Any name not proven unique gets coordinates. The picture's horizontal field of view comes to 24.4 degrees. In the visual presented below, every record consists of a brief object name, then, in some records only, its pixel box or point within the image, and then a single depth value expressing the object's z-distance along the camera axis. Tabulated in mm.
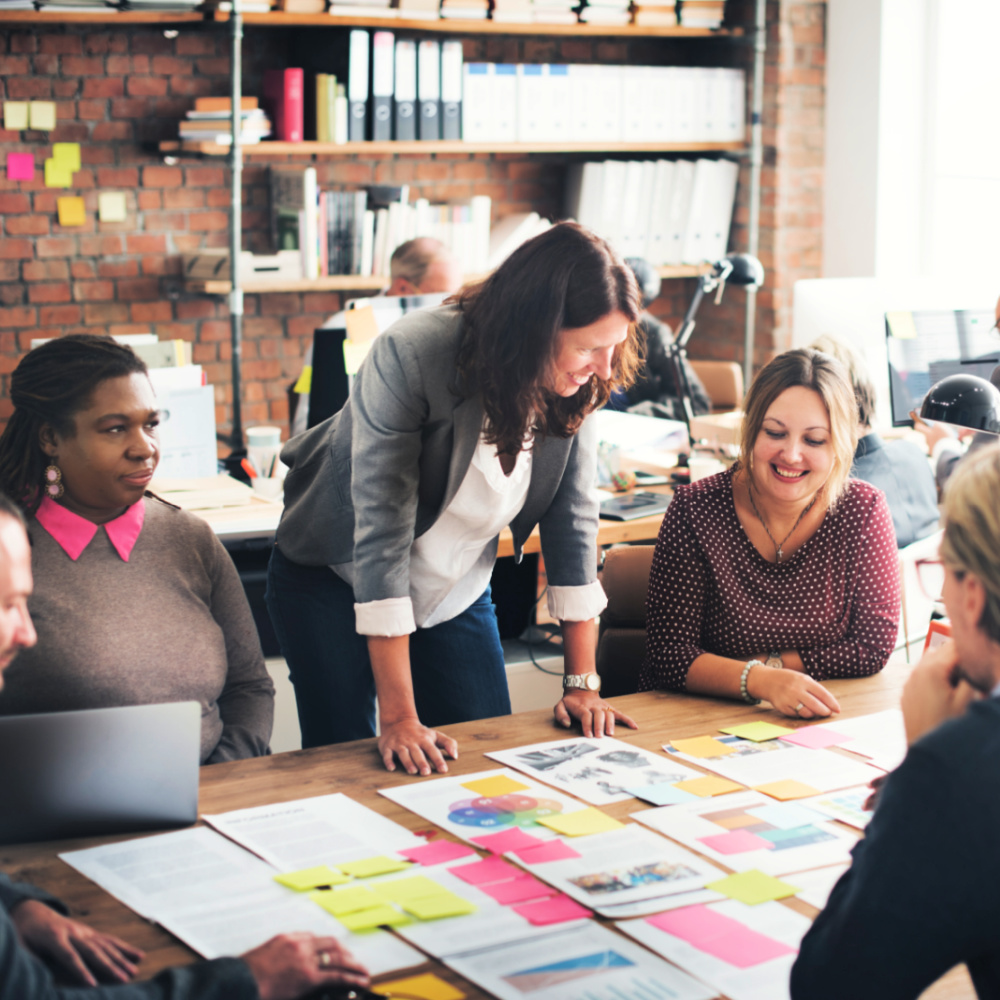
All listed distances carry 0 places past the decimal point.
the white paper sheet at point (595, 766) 3675
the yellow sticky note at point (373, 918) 2870
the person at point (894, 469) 5653
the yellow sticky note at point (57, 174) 7018
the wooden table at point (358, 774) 2860
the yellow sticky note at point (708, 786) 3652
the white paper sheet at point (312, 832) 3218
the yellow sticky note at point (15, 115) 6944
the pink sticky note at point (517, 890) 3025
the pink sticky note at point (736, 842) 3297
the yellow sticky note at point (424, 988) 2613
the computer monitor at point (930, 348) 6354
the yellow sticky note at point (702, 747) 3970
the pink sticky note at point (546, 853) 3218
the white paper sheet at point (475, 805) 3402
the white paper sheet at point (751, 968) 2662
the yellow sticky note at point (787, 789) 3640
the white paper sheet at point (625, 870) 3051
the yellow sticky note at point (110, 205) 7105
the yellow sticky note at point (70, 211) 7063
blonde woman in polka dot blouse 4776
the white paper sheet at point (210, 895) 2797
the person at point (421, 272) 6541
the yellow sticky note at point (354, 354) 5711
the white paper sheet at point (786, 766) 3763
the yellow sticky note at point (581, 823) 3378
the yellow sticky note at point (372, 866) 3109
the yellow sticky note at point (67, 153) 7021
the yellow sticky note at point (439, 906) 2921
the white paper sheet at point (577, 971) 2629
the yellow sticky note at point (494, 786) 3622
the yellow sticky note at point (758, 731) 4118
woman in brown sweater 3960
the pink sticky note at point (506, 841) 3277
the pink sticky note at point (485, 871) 3112
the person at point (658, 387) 7084
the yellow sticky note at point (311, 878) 3037
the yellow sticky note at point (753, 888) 3046
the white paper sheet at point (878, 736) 3951
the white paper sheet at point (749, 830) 3237
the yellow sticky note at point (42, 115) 6962
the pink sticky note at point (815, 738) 4066
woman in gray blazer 3951
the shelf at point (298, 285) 7074
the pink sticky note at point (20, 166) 6983
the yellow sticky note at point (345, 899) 2943
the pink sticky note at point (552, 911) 2926
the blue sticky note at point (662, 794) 3576
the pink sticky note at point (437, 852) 3199
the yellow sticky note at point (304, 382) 6183
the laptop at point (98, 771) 3230
